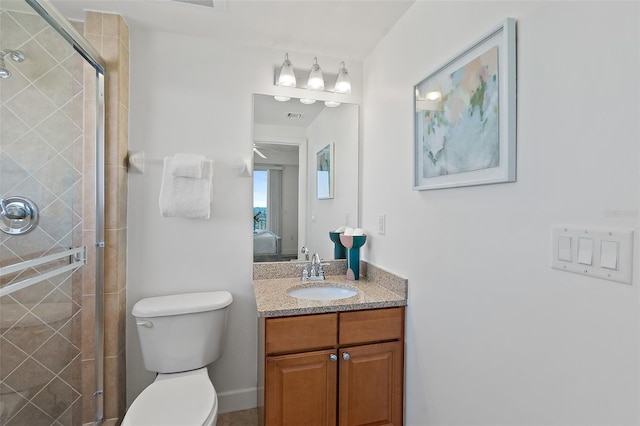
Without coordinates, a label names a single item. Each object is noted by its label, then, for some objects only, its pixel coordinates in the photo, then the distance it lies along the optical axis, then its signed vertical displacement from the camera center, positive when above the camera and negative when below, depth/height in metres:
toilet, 1.45 -0.71
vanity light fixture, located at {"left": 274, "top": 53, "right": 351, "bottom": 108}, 1.94 +0.81
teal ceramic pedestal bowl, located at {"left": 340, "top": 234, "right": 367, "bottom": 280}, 1.95 -0.27
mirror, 2.03 +0.23
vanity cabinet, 1.45 -0.76
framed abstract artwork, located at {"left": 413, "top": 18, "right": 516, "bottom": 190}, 1.00 +0.35
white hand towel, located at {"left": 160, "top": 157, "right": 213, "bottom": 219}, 1.76 +0.08
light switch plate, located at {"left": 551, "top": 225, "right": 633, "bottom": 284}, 0.71 -0.10
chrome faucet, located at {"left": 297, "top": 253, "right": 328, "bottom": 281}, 2.00 -0.39
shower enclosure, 1.22 -0.04
